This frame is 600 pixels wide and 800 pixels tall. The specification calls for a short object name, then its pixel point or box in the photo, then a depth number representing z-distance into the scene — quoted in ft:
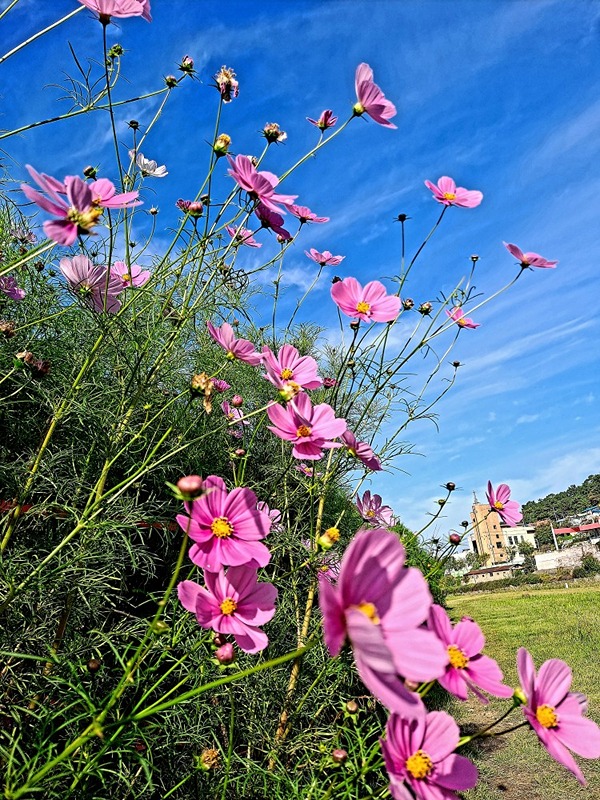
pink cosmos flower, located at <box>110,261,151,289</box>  3.48
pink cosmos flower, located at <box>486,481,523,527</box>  3.79
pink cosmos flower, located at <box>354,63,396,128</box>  3.07
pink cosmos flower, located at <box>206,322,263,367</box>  2.72
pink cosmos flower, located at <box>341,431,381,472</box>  3.03
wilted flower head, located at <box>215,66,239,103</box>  3.06
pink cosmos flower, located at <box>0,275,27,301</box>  3.51
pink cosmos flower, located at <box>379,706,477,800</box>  1.43
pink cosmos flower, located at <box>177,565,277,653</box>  1.83
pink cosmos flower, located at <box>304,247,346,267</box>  4.65
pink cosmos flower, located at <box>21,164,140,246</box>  1.70
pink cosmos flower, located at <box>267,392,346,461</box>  2.28
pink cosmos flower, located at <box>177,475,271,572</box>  1.84
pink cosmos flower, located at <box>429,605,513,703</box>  1.55
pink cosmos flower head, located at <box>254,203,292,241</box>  2.92
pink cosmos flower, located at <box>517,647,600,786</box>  1.54
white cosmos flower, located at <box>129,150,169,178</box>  4.24
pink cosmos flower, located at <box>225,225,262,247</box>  3.21
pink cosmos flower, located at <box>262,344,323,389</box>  2.59
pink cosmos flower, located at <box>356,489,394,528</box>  4.87
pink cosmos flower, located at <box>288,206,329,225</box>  3.81
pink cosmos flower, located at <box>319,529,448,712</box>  0.95
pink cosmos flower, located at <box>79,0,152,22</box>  2.47
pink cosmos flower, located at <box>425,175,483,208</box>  3.74
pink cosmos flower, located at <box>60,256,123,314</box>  2.81
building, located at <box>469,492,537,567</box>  130.00
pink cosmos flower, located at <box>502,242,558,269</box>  3.79
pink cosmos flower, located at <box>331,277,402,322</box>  3.34
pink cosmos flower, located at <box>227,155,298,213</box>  2.54
